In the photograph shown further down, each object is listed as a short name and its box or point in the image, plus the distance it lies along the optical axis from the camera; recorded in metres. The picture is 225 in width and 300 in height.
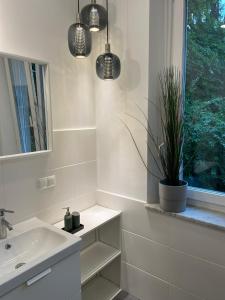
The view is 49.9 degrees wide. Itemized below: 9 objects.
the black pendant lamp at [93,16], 1.51
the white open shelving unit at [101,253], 1.77
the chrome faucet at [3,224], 1.33
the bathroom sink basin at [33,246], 1.15
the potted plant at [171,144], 1.56
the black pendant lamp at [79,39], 1.46
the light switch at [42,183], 1.61
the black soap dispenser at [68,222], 1.58
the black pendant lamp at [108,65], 1.57
